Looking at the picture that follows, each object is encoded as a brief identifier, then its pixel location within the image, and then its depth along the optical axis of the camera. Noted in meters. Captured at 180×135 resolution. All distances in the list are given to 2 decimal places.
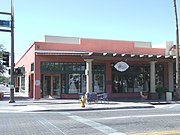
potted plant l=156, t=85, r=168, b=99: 19.87
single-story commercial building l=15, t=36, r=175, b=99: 18.86
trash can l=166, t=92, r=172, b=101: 18.55
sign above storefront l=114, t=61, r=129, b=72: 19.47
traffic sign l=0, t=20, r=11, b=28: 16.51
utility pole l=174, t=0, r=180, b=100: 18.60
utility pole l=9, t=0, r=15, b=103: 16.75
